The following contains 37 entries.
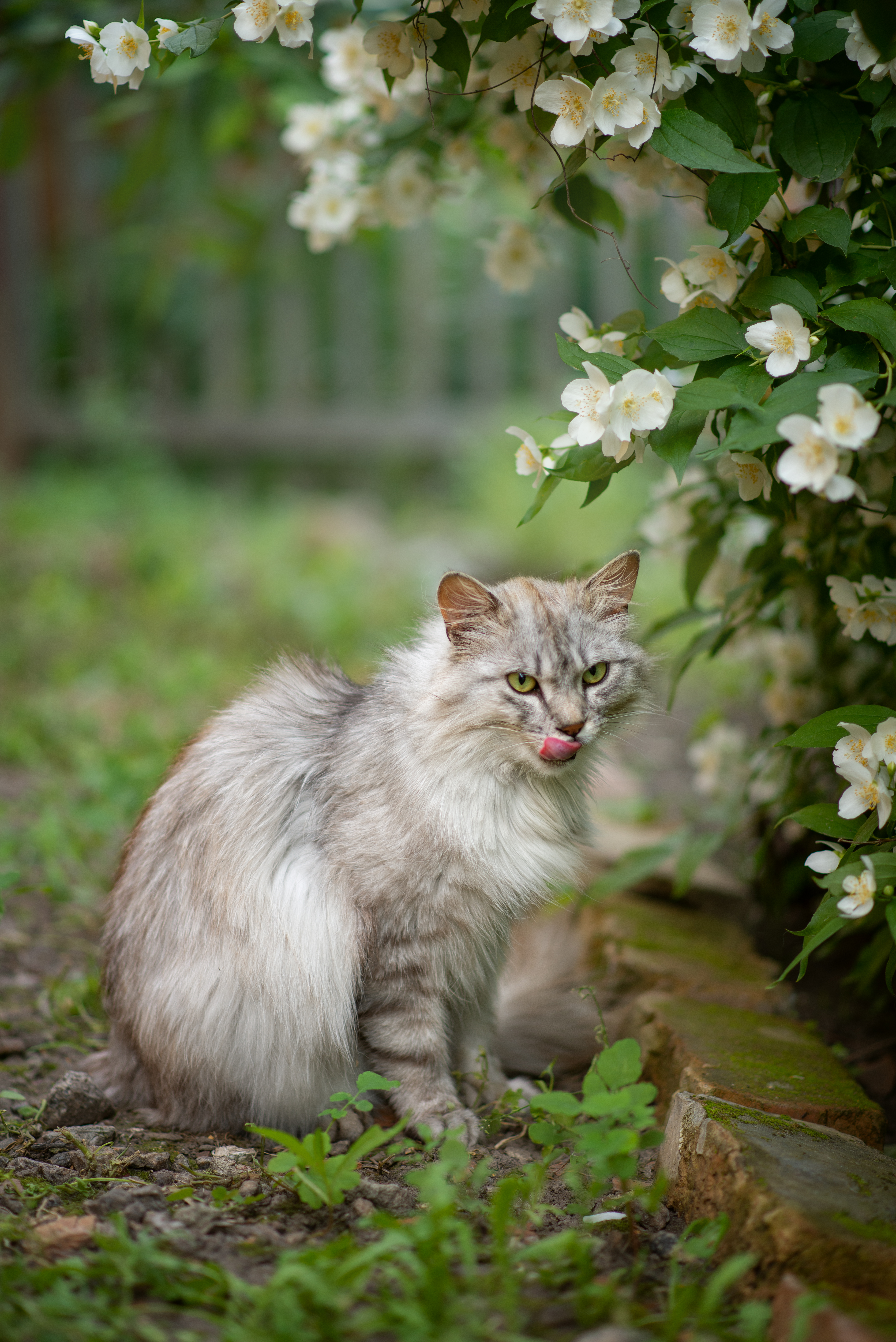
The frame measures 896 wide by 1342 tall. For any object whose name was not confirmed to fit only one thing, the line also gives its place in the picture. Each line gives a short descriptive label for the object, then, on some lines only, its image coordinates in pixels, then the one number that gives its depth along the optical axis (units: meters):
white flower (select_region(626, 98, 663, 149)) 2.04
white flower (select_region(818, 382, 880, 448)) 1.80
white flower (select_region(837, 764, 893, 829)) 2.01
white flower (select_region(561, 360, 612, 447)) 2.09
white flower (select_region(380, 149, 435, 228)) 3.18
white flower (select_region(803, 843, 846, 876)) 2.07
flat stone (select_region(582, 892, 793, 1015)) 3.01
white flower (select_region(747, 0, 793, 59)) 1.98
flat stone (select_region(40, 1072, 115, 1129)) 2.44
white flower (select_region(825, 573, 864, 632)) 2.36
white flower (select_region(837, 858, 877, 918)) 1.96
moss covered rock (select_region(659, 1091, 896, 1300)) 1.74
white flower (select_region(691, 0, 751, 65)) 1.98
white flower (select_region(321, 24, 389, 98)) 2.90
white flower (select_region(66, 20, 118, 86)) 2.11
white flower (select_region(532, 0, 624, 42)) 1.98
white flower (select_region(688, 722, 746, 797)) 3.65
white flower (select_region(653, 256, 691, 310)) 2.28
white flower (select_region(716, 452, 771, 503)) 2.20
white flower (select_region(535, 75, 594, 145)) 2.11
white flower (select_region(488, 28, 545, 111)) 2.34
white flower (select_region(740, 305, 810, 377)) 2.00
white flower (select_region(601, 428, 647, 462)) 2.11
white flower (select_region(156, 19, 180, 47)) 2.13
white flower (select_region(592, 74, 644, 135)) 2.03
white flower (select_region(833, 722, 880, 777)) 2.04
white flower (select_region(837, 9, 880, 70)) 1.94
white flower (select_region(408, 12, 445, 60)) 2.22
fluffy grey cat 2.43
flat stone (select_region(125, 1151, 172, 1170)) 2.26
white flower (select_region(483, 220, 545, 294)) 3.11
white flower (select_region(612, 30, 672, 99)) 2.04
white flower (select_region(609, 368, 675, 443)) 2.04
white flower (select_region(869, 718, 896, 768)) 2.03
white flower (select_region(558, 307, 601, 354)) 2.44
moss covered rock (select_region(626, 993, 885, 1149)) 2.31
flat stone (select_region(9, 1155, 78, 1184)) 2.18
